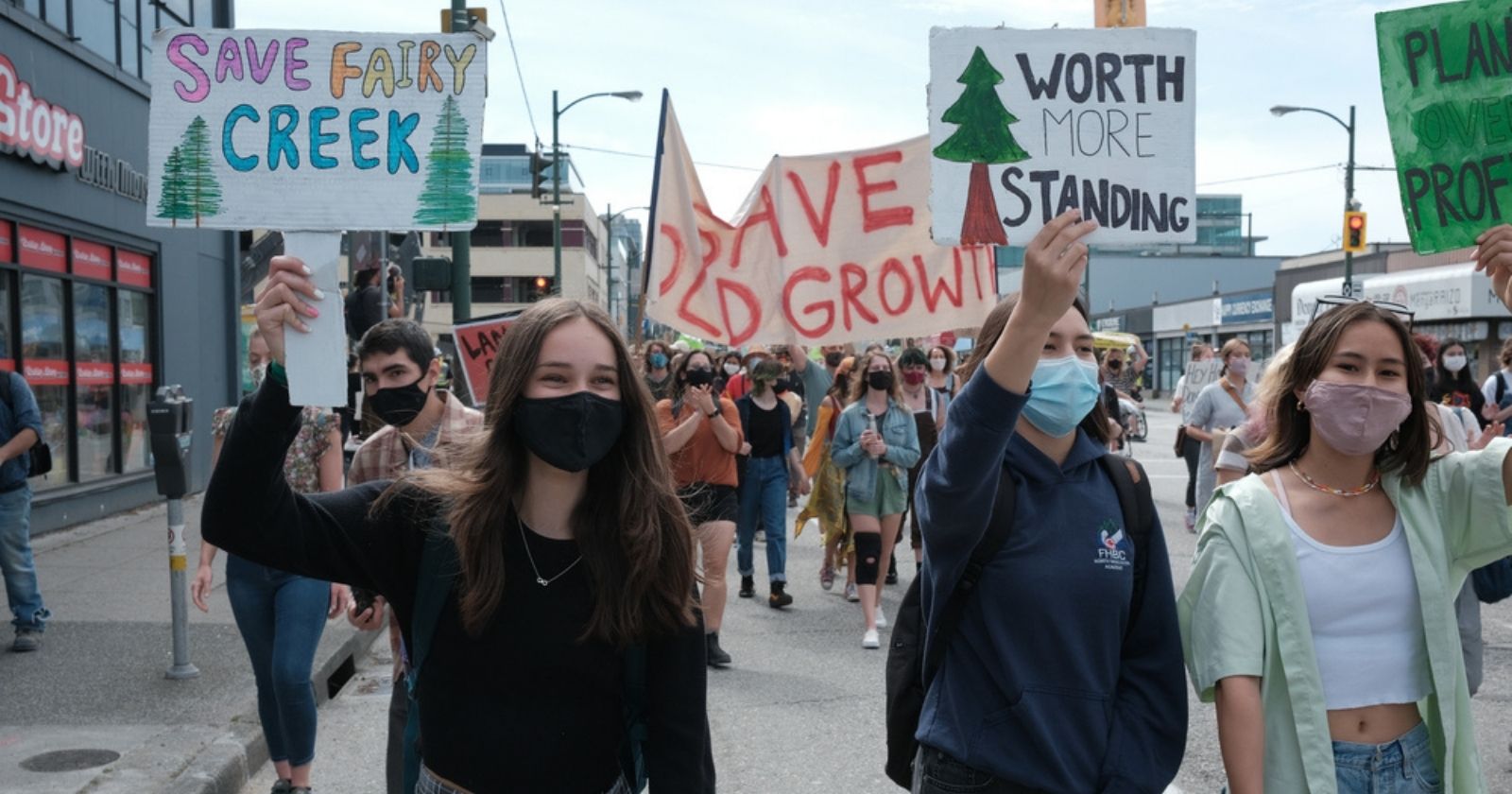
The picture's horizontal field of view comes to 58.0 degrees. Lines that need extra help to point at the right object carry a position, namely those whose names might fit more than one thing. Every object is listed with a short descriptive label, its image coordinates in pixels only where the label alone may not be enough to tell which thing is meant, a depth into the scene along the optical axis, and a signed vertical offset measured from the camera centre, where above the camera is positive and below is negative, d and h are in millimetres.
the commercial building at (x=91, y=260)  12445 +931
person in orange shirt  8398 -677
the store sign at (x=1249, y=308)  50062 +1145
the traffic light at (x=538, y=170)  25562 +3315
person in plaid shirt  4473 -188
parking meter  7227 -510
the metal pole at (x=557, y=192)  30067 +3546
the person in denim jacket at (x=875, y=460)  9141 -815
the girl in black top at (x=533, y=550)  2500 -392
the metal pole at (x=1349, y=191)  27344 +3082
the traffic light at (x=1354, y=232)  25781 +2015
